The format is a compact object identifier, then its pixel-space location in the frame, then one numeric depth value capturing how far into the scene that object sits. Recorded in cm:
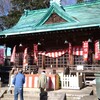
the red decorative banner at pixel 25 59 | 1387
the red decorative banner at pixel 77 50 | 1289
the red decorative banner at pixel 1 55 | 1624
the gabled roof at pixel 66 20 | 1240
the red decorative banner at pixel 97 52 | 1188
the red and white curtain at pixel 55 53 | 1344
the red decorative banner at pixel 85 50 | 1208
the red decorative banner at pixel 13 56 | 1396
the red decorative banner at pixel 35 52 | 1355
